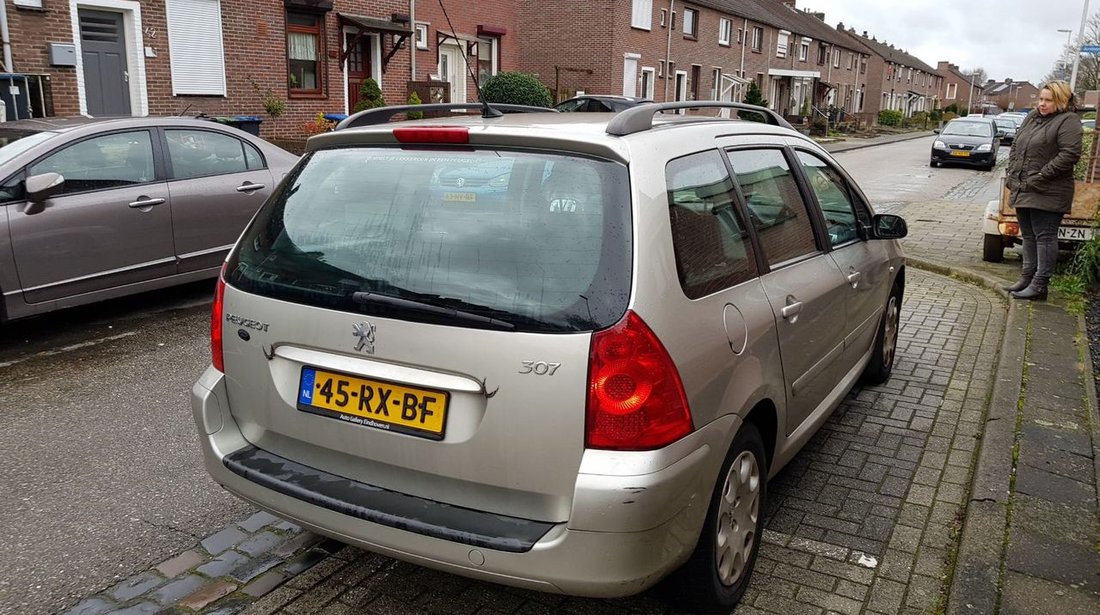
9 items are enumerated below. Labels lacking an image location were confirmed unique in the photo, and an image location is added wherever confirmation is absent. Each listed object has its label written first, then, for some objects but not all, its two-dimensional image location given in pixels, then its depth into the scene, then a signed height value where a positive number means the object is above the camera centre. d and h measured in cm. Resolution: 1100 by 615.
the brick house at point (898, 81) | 7319 +236
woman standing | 725 -53
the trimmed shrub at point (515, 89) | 2589 +22
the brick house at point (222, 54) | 1544 +74
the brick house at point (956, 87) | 11712 +280
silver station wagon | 251 -76
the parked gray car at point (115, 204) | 610 -86
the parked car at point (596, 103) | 2274 -12
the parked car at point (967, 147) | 2719 -118
